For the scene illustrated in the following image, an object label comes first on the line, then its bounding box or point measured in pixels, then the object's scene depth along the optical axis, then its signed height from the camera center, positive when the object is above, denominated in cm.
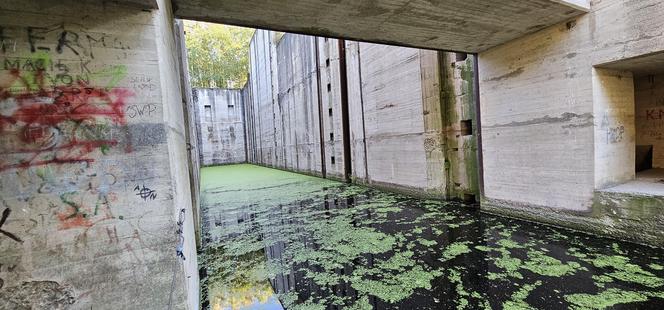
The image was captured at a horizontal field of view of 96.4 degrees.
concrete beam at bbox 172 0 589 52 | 327 +147
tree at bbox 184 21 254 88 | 3159 +1027
